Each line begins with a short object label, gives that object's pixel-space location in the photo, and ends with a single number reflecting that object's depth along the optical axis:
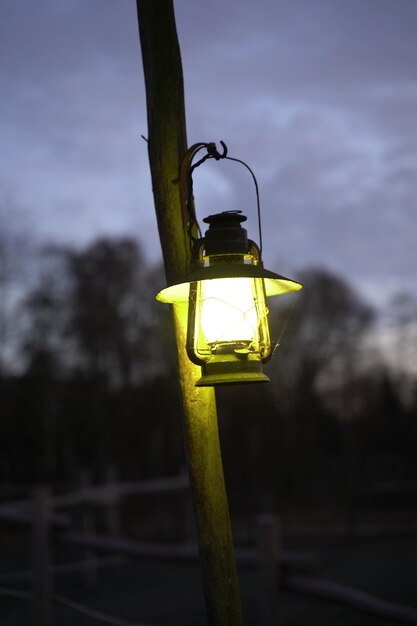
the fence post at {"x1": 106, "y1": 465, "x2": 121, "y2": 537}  8.32
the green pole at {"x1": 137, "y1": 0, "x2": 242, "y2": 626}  2.13
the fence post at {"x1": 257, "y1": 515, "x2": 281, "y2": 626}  3.57
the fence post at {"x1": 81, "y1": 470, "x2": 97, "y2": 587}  7.35
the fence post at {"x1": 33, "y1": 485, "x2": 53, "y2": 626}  3.96
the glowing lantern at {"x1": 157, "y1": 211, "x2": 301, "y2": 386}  1.93
